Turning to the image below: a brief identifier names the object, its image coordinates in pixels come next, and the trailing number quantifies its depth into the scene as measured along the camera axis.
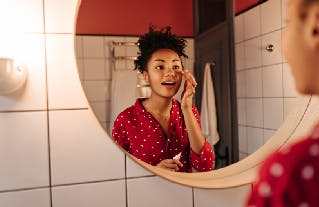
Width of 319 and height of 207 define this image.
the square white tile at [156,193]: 0.70
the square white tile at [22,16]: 0.61
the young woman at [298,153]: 0.28
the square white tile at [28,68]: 0.62
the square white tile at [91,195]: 0.65
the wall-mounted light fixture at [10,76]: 0.57
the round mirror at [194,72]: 0.69
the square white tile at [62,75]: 0.64
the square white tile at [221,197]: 0.75
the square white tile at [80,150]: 0.65
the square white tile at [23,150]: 0.62
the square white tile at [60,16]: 0.64
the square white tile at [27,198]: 0.62
